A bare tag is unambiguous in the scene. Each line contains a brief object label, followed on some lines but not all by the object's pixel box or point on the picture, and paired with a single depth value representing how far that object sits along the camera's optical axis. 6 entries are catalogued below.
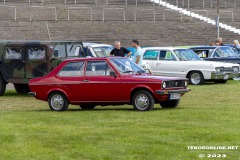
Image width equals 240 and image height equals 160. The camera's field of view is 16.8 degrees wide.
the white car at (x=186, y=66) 31.66
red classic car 19.50
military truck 25.94
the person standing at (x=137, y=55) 26.38
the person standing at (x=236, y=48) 37.61
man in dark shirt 26.39
